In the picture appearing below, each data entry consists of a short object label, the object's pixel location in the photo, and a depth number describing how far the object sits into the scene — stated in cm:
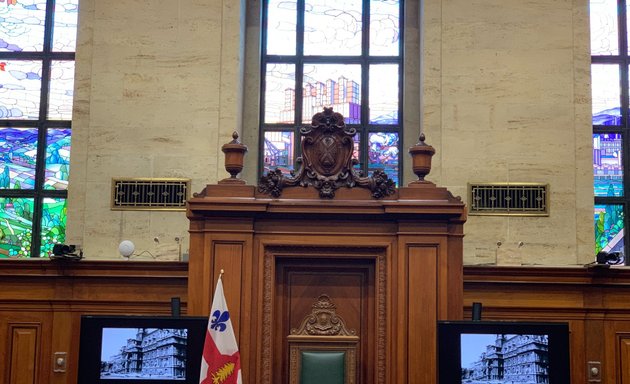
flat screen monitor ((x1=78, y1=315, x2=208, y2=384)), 688
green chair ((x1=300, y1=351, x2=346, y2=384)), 712
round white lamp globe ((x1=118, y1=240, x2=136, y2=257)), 866
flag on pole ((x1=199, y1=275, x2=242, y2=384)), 673
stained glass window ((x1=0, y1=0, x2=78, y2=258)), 1017
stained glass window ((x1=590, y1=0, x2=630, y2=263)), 996
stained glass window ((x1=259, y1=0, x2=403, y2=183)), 1041
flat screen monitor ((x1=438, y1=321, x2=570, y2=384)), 671
